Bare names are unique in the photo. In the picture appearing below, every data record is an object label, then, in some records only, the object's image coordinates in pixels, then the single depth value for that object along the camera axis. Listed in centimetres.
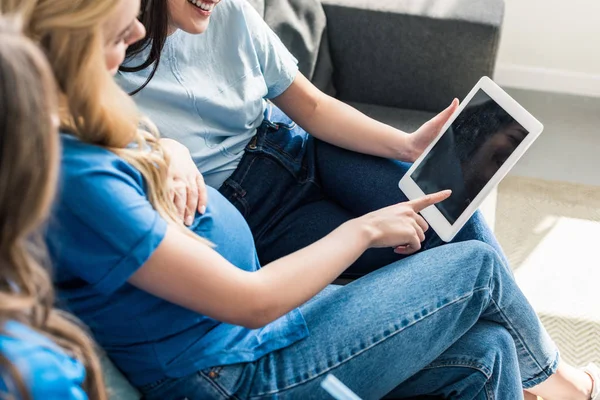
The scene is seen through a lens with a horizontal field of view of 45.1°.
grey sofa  170
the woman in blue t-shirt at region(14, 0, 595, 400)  78
